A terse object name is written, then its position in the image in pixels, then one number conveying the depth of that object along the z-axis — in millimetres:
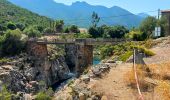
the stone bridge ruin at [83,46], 36109
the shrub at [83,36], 52727
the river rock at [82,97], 10335
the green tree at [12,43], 44677
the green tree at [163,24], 32778
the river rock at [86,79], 11786
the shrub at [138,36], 34737
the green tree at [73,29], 65499
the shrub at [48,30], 64319
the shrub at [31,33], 52514
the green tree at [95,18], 85147
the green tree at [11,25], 61939
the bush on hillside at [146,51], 14482
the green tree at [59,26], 68708
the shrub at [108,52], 30626
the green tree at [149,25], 37971
